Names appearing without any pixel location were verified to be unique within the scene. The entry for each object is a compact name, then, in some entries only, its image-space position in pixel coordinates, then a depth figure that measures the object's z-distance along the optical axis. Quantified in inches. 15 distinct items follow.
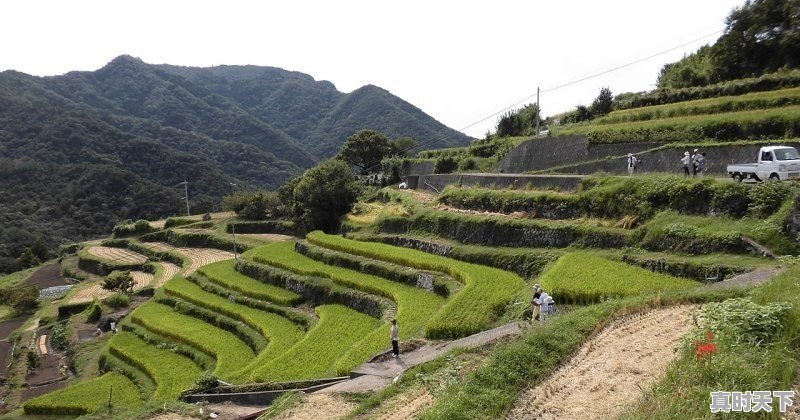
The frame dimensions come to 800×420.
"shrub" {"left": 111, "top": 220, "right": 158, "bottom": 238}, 2768.2
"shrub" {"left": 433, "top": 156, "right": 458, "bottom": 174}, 1756.9
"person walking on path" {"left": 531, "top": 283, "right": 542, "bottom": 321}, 534.3
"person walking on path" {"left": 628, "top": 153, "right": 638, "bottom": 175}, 948.9
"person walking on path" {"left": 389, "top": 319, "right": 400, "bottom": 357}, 595.8
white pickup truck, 661.3
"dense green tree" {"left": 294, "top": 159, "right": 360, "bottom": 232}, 1733.5
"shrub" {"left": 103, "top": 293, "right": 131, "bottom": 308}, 1533.0
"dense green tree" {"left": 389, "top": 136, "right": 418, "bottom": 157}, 2945.4
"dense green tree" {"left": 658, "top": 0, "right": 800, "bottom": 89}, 1226.6
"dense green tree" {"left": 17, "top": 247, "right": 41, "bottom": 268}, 2790.4
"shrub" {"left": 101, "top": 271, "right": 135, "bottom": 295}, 1672.0
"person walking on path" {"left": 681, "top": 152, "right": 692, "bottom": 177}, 824.3
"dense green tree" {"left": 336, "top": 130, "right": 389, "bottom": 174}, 2822.3
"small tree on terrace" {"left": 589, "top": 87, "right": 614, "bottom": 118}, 1514.5
